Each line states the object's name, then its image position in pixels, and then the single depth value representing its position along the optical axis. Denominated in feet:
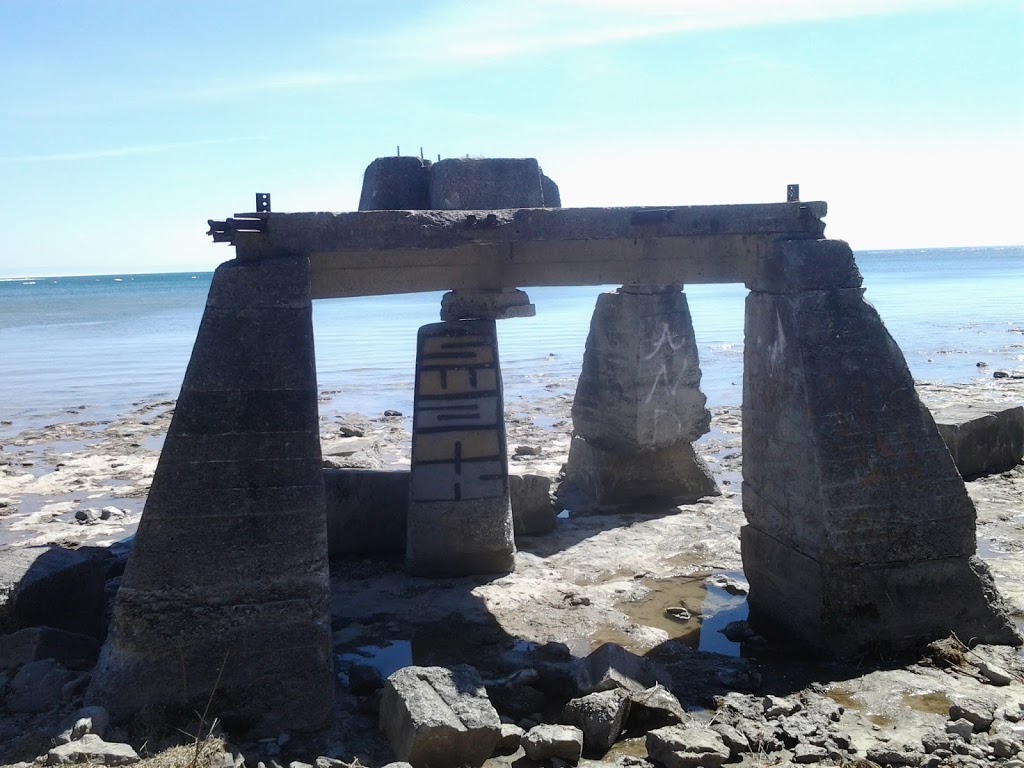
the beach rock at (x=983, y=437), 32.42
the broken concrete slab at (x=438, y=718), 14.53
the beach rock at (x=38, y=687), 16.37
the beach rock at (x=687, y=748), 14.35
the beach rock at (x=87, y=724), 14.34
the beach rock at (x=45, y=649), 17.92
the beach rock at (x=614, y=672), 16.69
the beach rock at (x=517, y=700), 16.92
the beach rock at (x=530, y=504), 28.55
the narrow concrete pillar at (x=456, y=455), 25.09
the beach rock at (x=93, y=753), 13.46
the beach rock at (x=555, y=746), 14.88
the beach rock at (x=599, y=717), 15.37
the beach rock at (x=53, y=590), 19.38
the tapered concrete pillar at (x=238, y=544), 15.84
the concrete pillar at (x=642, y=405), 31.48
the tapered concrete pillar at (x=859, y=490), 18.45
